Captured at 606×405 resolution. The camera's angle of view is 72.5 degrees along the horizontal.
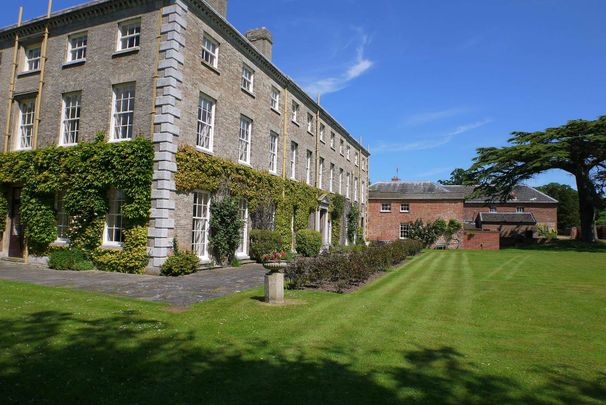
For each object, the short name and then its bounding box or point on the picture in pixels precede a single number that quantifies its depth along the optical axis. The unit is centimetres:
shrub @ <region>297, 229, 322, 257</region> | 2286
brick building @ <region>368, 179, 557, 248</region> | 4228
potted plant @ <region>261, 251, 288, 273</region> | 888
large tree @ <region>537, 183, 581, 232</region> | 7012
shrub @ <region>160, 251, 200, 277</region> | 1325
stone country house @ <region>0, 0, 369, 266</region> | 1409
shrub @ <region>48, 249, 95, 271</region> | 1423
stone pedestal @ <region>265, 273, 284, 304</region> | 891
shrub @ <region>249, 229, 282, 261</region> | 1848
